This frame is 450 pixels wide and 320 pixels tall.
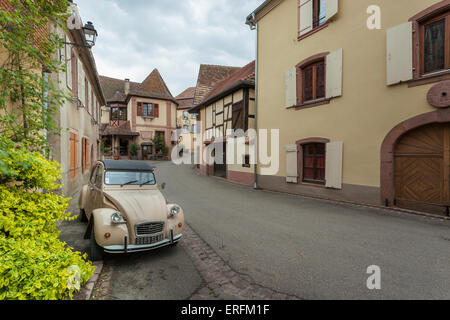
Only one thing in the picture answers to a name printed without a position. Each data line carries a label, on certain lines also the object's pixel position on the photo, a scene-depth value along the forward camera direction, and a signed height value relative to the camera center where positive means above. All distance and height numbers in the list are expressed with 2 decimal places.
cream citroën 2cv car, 3.30 -0.91
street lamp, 6.33 +3.48
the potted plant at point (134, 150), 27.98 +0.66
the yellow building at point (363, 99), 5.99 +1.82
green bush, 1.87 -0.84
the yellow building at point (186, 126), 36.50 +5.00
